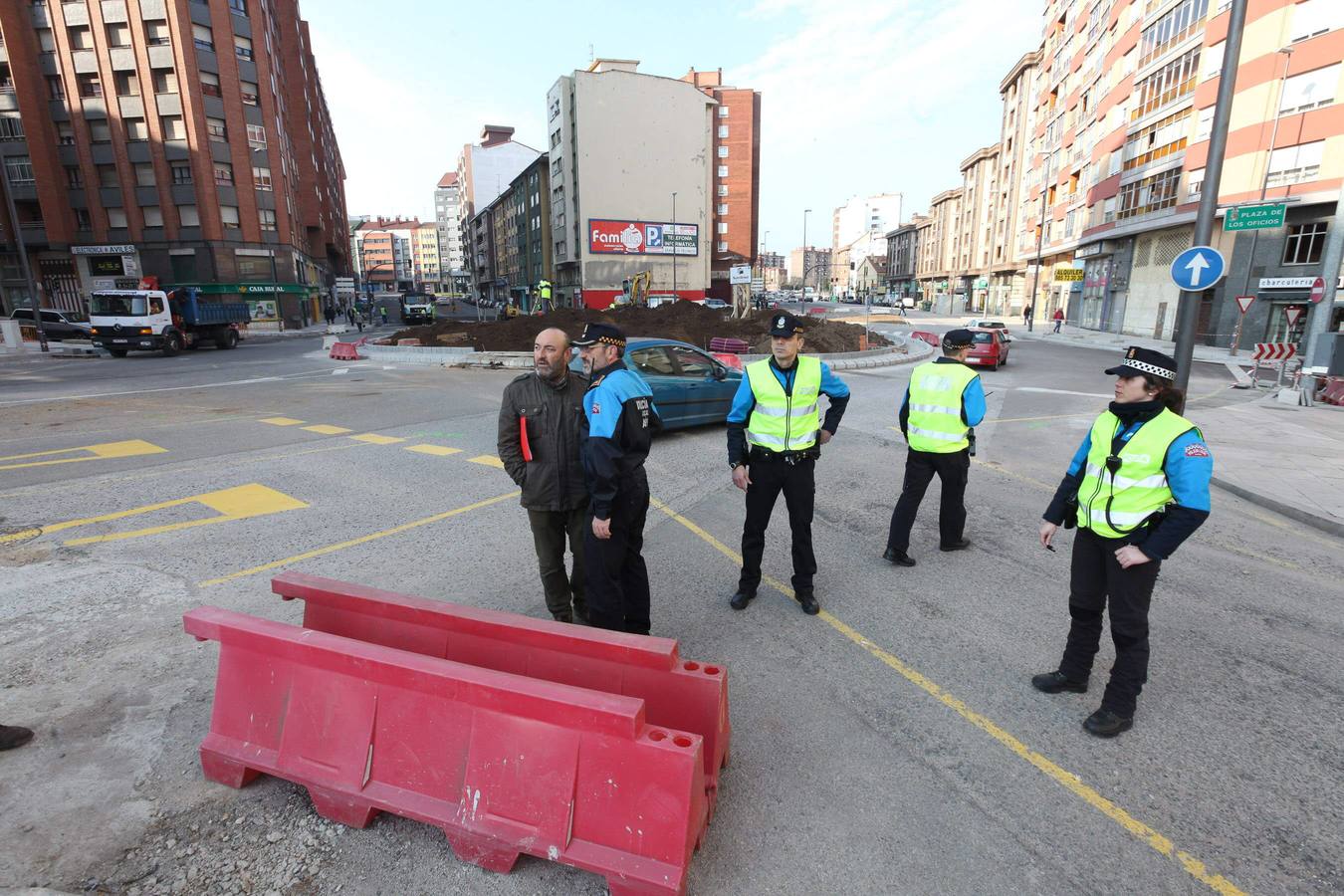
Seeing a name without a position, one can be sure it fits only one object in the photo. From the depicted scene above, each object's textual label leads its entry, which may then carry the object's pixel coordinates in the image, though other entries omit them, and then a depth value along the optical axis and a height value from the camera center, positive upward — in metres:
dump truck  24.39 -0.69
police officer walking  5.46 -1.10
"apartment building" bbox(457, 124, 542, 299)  107.19 +20.85
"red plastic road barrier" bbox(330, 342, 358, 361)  23.78 -1.86
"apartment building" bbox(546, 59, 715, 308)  58.19 +10.39
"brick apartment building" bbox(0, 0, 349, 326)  41.84 +9.90
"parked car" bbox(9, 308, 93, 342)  30.66 -1.13
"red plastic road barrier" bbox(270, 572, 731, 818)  2.77 -1.54
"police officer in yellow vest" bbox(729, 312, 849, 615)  4.46 -0.97
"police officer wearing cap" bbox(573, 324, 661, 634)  3.62 -0.96
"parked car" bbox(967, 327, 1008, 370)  21.47 -1.78
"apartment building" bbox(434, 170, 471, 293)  164.12 +17.00
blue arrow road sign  7.73 +0.27
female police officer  3.11 -1.00
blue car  9.73 -1.26
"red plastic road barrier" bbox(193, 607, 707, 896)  2.33 -1.72
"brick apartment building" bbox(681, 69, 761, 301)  82.69 +16.09
